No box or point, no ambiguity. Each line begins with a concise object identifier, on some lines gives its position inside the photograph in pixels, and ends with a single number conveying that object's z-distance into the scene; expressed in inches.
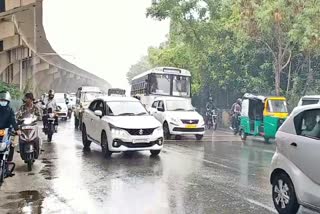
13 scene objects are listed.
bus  1003.9
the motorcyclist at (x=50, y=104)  640.9
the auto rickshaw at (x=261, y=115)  699.4
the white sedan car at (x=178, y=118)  714.2
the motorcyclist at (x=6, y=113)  335.0
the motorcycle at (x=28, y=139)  410.6
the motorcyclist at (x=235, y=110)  906.6
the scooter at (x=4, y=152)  323.0
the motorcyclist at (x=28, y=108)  425.1
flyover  1100.5
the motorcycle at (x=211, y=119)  1075.7
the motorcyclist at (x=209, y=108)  1102.4
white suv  482.0
